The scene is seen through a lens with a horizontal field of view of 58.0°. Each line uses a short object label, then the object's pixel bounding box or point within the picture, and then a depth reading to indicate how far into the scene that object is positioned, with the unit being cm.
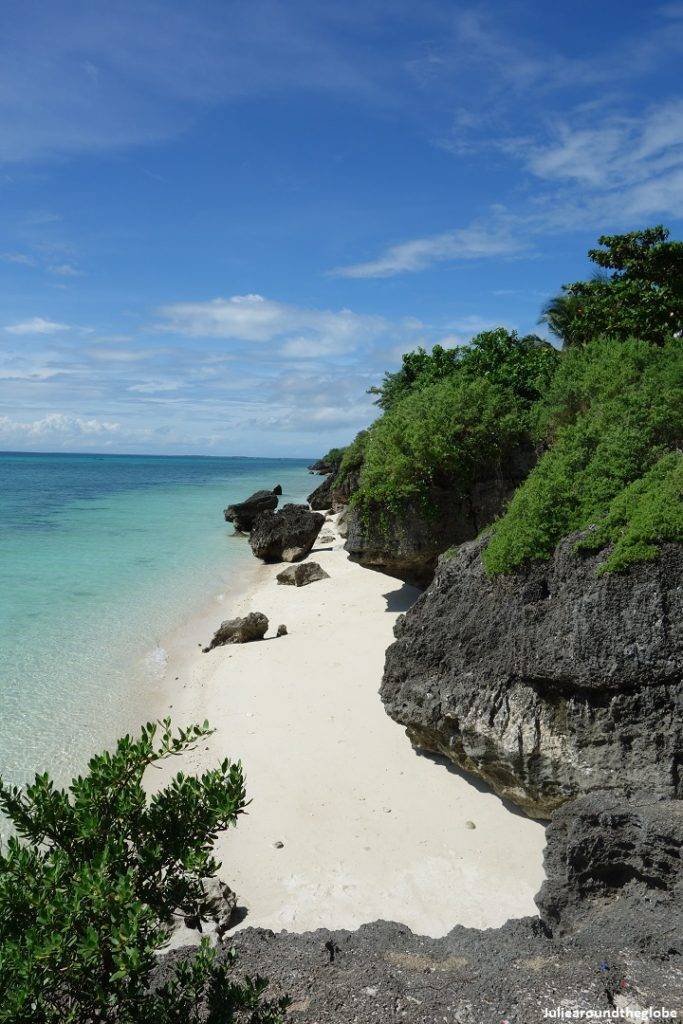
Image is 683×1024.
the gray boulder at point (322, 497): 4809
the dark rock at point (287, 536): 2917
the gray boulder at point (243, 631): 1689
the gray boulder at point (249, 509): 4028
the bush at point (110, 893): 346
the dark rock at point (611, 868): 620
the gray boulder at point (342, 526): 3370
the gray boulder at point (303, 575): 2319
